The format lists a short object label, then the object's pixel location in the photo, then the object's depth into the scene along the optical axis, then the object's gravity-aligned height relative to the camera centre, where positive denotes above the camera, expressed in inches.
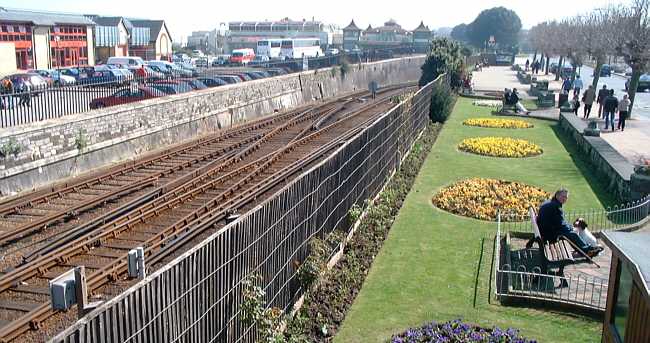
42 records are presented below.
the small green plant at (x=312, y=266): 369.4 -127.3
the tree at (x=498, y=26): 5723.4 +69.8
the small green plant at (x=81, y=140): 730.8 -122.9
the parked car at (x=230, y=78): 1384.8 -102.1
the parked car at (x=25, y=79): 1354.6 -113.3
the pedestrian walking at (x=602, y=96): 1273.4 -109.9
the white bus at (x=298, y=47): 3599.9 -96.7
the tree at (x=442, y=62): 1561.3 -66.7
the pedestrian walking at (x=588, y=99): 1222.3 -110.6
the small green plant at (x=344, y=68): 1897.4 -100.9
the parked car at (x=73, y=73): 1772.9 -126.5
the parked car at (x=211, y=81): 1298.0 -101.6
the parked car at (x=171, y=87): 1055.4 -93.1
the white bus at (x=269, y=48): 3668.8 -101.0
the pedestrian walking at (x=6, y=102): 694.6 -82.3
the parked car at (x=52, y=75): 1598.2 -123.1
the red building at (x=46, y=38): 2181.3 -48.2
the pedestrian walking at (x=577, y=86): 1529.5 -110.7
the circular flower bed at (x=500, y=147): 900.6 -151.1
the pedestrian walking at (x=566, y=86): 1627.5 -117.9
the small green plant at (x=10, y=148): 625.0 -114.5
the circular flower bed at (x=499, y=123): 1191.1 -154.8
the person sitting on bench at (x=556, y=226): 428.4 -117.8
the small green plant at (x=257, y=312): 287.3 -118.4
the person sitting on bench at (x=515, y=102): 1403.8 -136.4
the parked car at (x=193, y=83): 1167.1 -95.4
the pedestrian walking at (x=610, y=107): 1083.3 -110.2
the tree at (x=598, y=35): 1440.7 +4.8
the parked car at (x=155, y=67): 2144.4 -131.0
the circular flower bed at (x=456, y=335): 337.4 -148.8
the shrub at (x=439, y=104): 1167.6 -121.8
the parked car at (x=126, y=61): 2207.6 -116.0
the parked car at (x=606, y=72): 2839.6 -142.6
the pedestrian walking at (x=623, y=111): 1075.3 -113.7
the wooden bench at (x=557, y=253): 423.2 -136.1
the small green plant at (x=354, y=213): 497.7 -131.5
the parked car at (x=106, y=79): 981.5 -93.9
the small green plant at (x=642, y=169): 608.1 -116.2
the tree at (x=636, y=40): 1178.6 -4.3
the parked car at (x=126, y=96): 927.0 -99.7
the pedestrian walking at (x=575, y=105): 1298.0 -129.8
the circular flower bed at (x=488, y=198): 603.9 -152.5
